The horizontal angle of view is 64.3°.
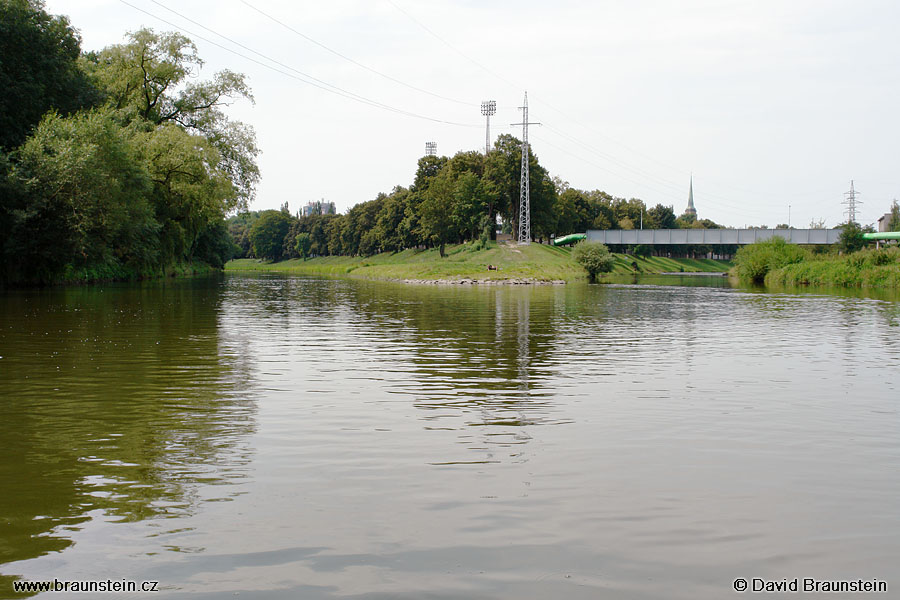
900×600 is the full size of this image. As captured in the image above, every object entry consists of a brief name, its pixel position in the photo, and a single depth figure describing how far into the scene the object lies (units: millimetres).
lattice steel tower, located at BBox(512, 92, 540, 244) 109250
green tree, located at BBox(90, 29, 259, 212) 64000
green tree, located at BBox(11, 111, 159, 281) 44062
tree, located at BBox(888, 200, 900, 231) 165162
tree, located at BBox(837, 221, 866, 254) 114750
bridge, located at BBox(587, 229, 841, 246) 141750
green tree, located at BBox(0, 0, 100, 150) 47781
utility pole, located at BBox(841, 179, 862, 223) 162050
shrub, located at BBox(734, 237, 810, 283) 84688
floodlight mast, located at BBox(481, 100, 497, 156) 148375
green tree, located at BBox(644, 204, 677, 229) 193750
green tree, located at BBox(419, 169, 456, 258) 135125
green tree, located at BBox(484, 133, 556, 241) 133000
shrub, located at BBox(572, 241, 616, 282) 95750
